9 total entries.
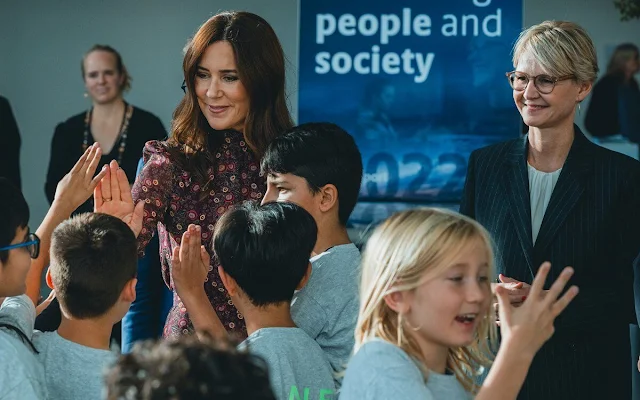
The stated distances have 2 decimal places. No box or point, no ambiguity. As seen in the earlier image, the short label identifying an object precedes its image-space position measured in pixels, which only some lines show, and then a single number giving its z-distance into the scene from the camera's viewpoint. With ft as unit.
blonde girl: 11.60
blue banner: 30.81
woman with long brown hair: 16.63
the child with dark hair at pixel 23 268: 12.56
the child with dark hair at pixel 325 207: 15.19
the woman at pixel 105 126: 29.41
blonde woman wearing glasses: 16.48
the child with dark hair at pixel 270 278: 13.72
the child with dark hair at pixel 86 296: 13.46
